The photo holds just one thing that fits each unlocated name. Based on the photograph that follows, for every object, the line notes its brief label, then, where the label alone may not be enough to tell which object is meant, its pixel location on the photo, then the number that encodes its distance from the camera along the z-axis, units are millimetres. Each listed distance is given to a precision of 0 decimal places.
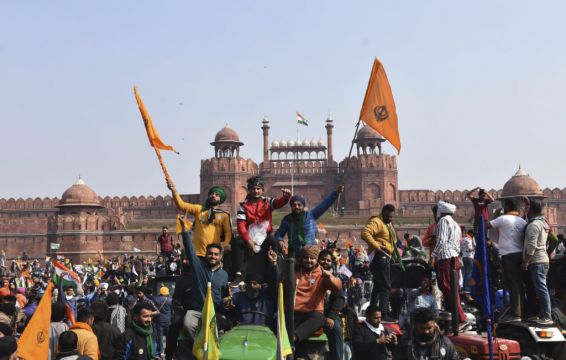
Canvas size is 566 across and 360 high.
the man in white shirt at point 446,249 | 6438
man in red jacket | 6316
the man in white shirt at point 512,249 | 6109
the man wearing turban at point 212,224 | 6324
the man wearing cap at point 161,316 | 8398
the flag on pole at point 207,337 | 4594
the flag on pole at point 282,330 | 4588
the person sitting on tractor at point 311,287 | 5250
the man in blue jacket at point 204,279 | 5328
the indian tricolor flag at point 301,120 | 46062
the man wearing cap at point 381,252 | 6812
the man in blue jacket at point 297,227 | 6461
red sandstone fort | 46500
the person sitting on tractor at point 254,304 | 5148
